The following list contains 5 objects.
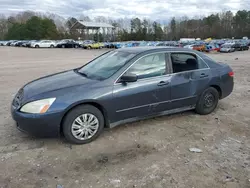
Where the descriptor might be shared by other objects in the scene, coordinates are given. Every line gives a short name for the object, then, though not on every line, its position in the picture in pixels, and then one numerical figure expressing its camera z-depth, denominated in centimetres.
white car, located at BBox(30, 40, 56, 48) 4899
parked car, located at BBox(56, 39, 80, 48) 4958
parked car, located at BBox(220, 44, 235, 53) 3648
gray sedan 345
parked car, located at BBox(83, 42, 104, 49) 4617
